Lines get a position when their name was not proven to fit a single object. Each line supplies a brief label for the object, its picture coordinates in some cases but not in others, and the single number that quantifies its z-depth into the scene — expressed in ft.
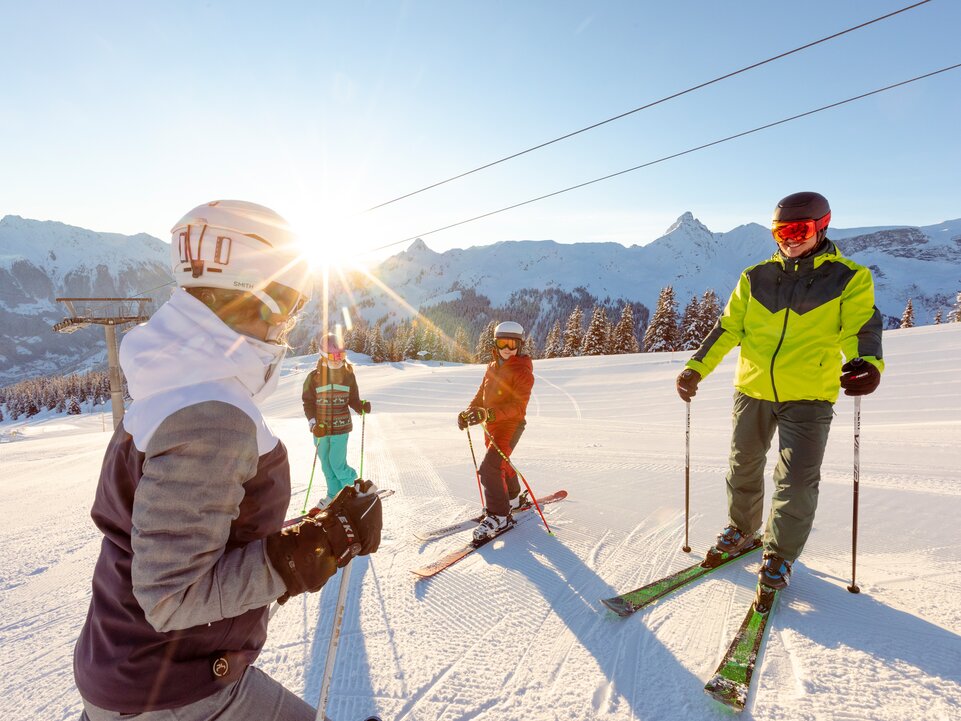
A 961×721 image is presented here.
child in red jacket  15.39
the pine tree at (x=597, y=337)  144.66
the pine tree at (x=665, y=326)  128.16
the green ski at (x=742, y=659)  7.50
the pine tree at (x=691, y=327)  121.80
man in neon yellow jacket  9.78
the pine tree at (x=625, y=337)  149.89
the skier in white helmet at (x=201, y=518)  3.91
